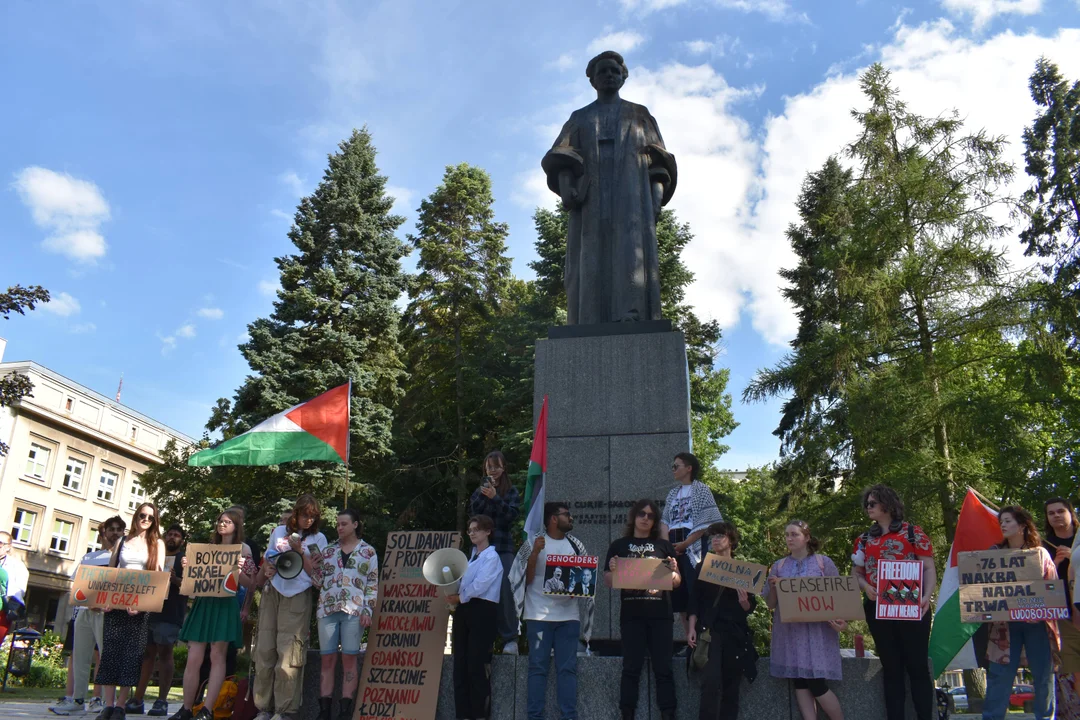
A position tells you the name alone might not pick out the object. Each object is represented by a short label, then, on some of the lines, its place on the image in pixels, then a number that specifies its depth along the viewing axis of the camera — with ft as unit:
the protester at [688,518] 21.53
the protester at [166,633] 25.91
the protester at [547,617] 19.75
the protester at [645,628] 19.35
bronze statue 32.14
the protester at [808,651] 19.36
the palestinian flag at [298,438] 27.61
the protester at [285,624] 21.21
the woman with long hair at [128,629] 23.02
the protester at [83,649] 27.14
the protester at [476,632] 20.58
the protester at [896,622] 19.17
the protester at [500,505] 23.04
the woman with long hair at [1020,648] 19.43
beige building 136.56
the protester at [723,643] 19.29
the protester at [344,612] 21.66
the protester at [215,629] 21.66
